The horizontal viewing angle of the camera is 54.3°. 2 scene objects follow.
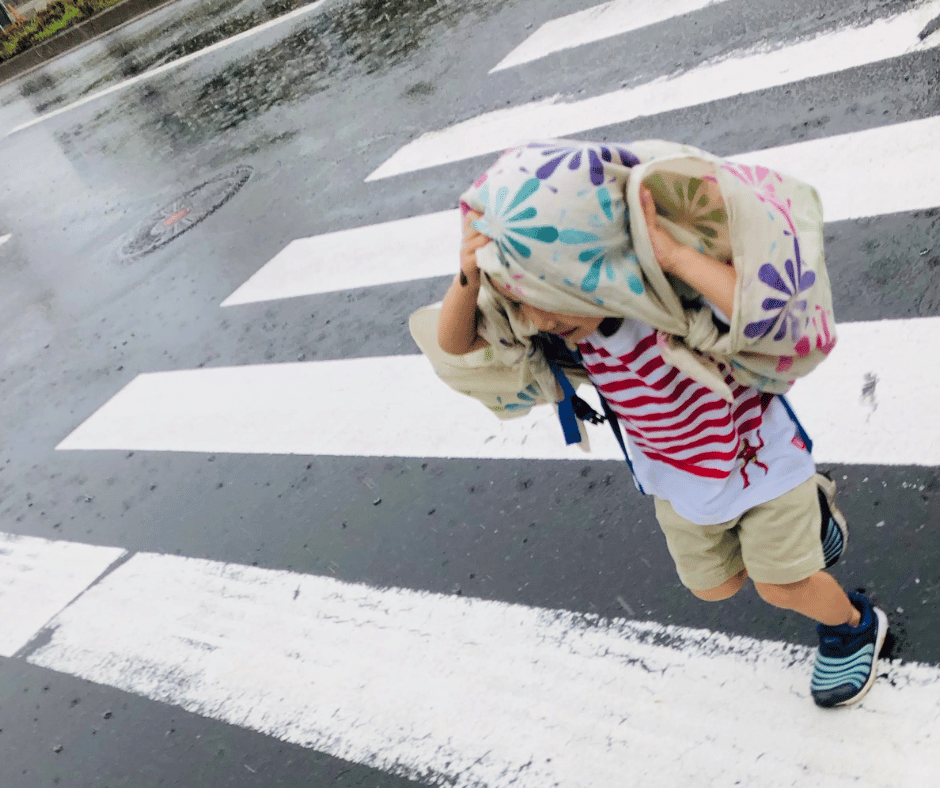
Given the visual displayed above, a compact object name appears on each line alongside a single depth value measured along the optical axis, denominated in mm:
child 1533
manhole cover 6984
